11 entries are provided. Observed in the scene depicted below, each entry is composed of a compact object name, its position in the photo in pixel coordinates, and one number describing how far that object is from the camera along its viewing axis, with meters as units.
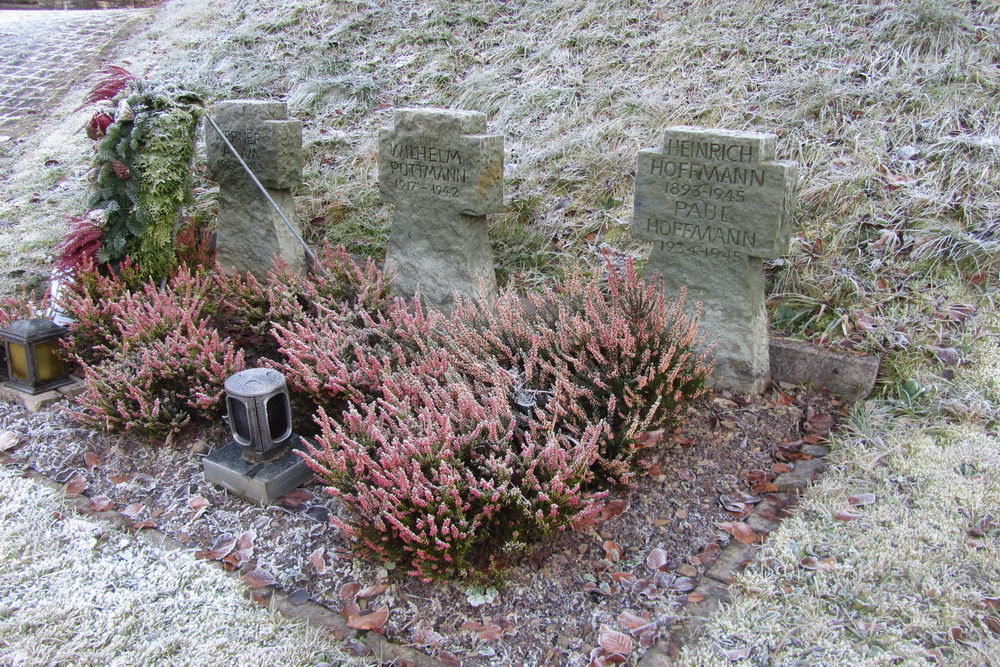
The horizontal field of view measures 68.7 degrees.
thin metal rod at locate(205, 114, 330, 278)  4.45
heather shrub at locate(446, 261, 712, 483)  3.03
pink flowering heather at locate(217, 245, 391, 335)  4.23
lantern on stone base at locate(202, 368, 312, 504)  3.12
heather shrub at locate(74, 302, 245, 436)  3.54
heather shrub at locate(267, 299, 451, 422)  3.36
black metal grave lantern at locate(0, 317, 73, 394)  3.99
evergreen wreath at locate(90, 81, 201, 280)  4.34
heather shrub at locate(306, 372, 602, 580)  2.54
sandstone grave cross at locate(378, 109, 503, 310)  4.17
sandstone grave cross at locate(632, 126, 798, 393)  3.49
